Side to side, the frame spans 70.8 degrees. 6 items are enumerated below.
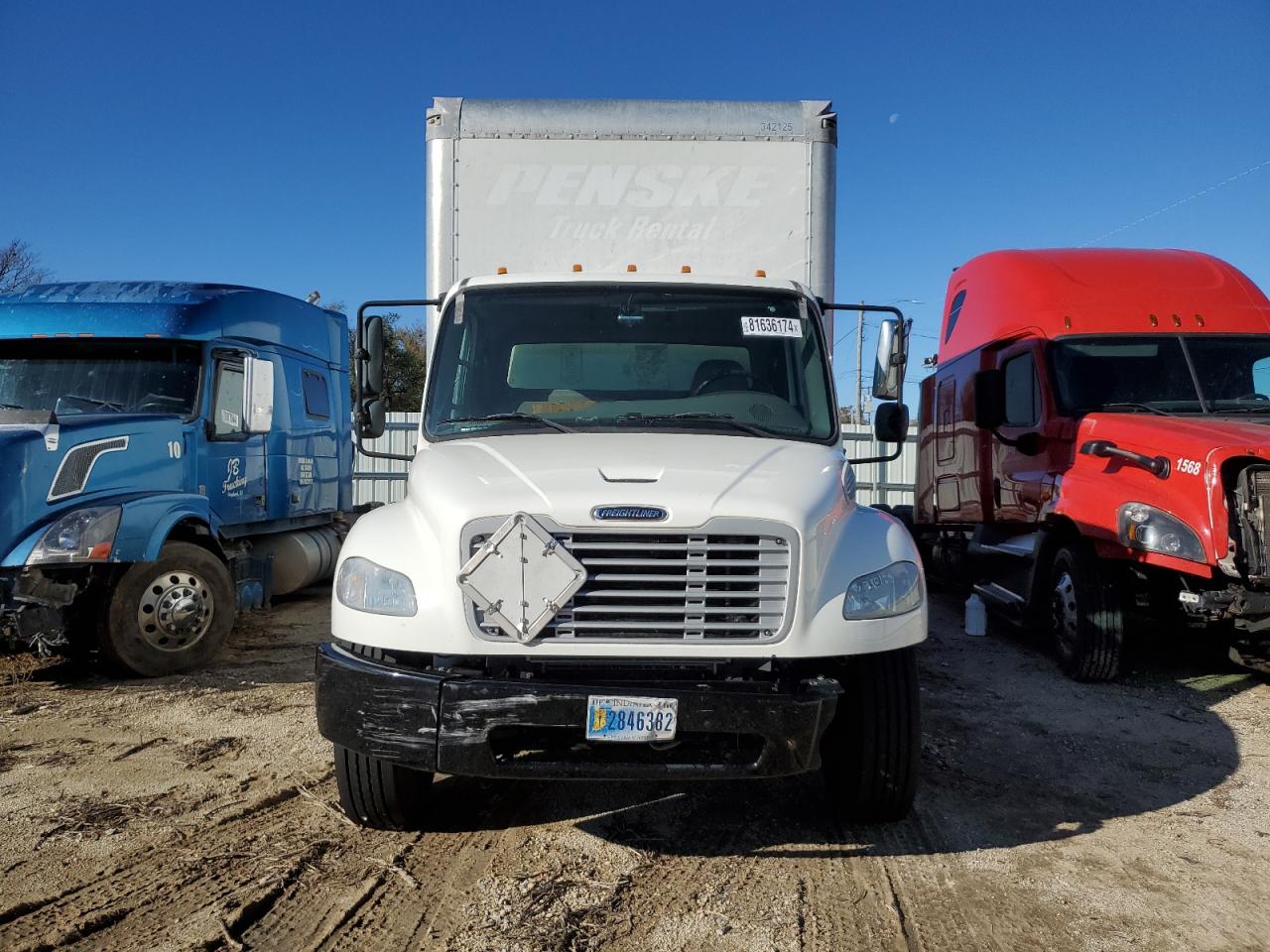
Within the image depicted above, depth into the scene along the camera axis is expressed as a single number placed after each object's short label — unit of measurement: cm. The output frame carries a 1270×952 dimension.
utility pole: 2245
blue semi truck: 559
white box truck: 302
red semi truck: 534
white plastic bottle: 798
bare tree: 2532
